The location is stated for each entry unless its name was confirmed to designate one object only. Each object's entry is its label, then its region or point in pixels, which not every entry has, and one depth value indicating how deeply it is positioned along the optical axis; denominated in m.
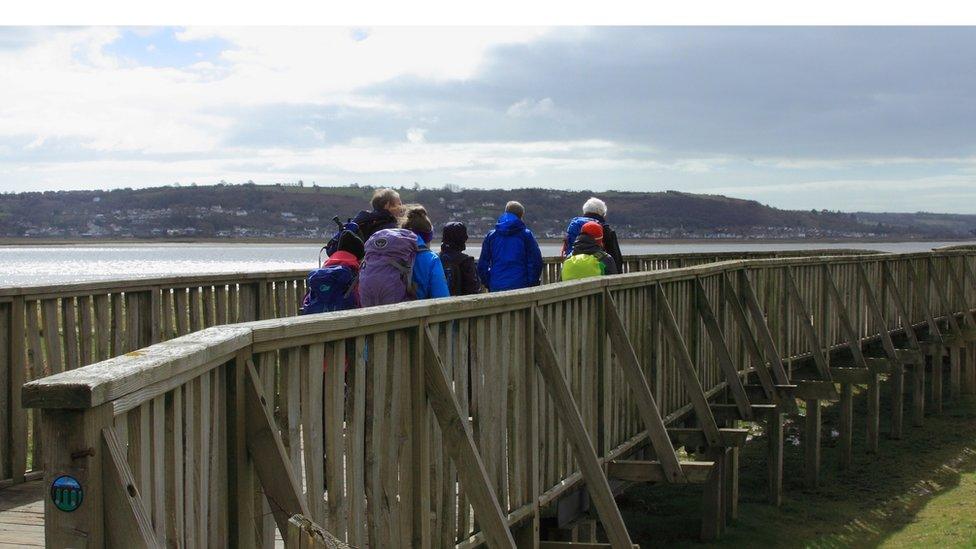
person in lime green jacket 9.98
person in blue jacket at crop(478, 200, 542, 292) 11.09
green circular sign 2.59
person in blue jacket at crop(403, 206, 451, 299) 7.12
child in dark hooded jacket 9.80
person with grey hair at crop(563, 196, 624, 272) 11.39
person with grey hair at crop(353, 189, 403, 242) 7.99
